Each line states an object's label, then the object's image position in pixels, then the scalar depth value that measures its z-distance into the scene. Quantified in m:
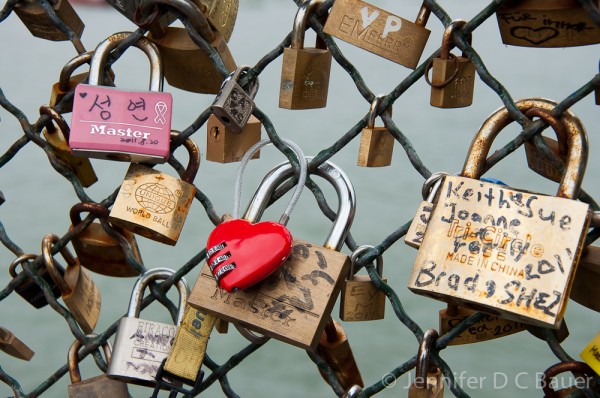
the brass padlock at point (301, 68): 0.90
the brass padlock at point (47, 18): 1.09
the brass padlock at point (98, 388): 1.04
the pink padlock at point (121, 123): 0.93
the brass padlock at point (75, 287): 1.09
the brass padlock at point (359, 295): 0.91
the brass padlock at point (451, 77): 0.81
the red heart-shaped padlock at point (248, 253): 0.82
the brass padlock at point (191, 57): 0.96
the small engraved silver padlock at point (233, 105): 0.87
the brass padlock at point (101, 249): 1.08
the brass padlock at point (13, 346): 1.18
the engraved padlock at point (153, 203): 0.95
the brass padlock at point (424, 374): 0.85
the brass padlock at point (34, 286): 1.13
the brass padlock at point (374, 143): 0.88
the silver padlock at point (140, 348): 0.98
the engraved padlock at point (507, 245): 0.70
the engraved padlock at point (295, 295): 0.83
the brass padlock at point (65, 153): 1.10
